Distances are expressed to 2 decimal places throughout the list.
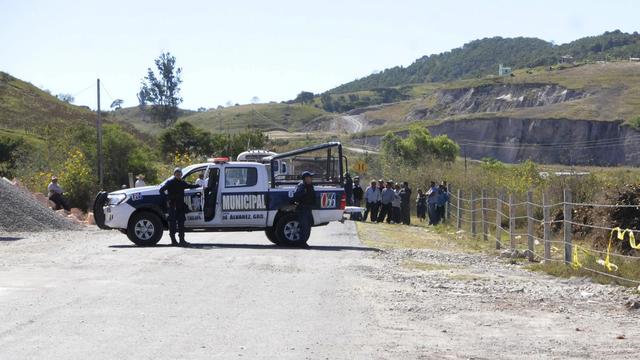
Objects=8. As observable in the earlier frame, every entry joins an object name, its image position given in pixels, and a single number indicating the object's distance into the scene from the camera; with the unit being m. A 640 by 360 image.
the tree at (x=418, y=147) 86.74
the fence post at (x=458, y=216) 31.01
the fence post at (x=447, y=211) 34.84
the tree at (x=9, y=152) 49.15
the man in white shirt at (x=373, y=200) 35.38
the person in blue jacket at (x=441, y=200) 34.03
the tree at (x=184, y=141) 76.94
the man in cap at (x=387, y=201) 35.00
